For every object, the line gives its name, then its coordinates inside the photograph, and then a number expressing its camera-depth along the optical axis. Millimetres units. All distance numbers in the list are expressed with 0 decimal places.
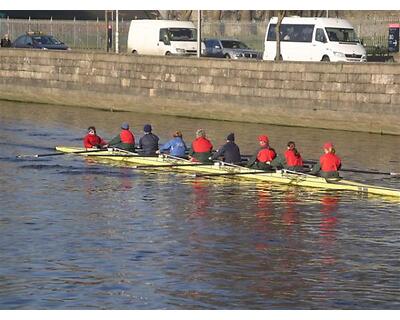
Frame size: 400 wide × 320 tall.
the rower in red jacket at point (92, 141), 42875
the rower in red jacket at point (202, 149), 39156
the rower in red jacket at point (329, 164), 35562
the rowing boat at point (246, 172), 34906
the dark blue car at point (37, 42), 71438
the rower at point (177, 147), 40438
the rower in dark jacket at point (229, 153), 38531
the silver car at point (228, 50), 64812
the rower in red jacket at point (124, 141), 42250
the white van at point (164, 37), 65875
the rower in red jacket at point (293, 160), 36594
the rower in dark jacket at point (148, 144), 41344
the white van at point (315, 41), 58438
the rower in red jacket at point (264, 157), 37375
